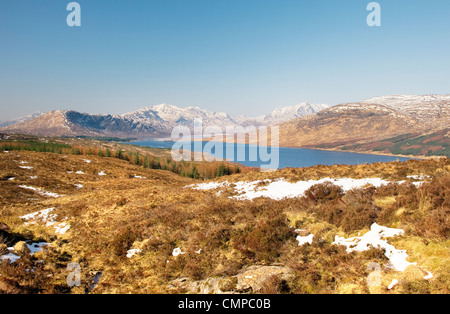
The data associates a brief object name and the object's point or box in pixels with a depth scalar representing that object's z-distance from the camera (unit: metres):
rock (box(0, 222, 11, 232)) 12.95
